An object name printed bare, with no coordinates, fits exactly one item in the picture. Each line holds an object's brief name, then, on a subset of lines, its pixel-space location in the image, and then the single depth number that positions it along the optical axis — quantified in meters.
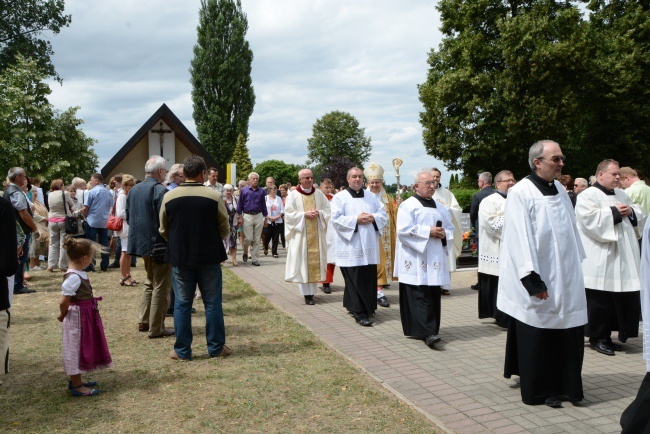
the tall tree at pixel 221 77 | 55.69
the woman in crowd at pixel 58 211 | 12.43
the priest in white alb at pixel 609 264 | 6.69
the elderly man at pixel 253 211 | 14.64
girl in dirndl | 5.20
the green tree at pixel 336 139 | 88.69
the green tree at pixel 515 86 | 27.97
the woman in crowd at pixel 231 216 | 14.55
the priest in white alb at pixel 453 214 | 10.58
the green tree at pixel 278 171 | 83.69
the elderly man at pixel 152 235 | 7.18
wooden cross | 22.75
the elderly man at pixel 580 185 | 10.65
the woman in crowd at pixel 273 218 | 16.55
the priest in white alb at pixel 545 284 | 5.03
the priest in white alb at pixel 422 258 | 7.04
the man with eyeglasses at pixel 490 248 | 8.09
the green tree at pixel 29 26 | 39.12
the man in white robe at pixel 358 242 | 8.24
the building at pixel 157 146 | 22.11
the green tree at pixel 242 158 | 57.22
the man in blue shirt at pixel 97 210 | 12.90
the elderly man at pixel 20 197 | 9.04
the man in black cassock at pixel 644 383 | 3.55
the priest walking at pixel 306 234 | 9.80
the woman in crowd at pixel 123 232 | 10.42
